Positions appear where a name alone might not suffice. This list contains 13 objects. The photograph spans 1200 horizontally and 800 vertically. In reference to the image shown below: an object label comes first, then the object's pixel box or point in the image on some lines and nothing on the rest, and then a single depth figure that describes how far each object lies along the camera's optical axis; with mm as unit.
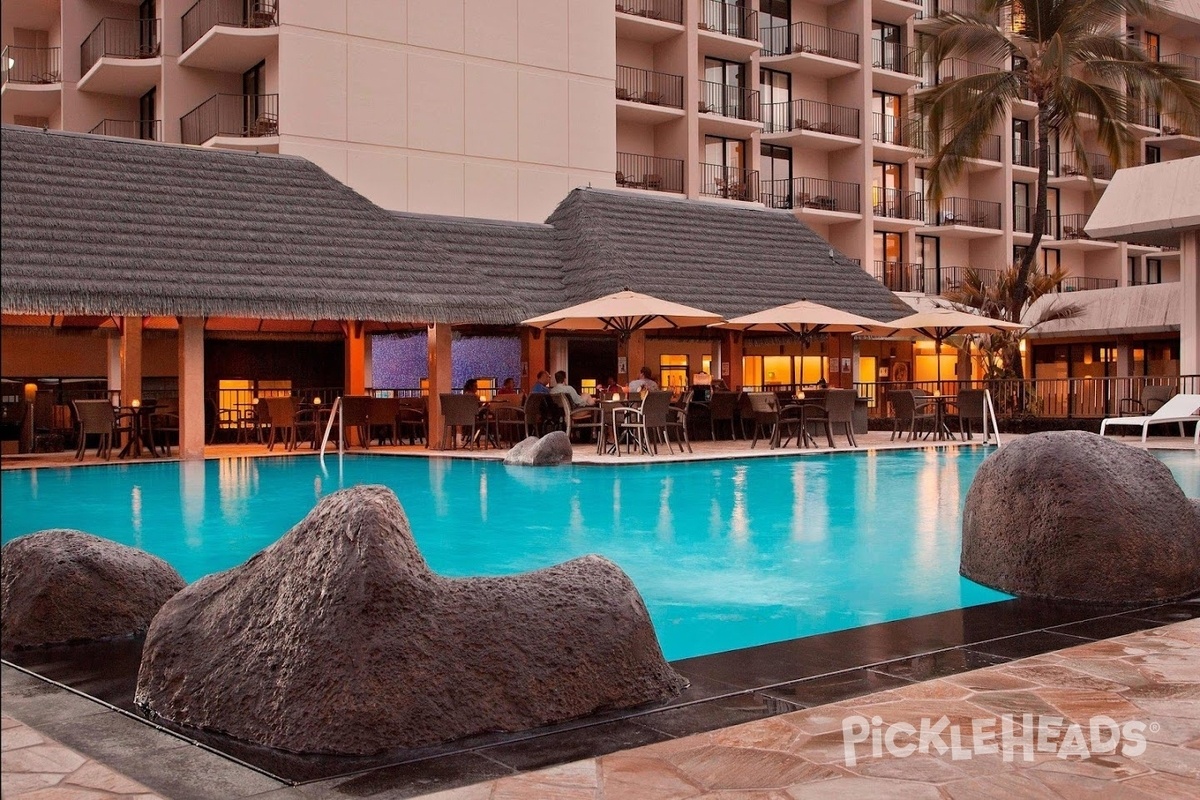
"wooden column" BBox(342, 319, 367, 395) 22422
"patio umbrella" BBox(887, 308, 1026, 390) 22031
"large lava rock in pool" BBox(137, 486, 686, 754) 3766
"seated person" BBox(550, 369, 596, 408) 20531
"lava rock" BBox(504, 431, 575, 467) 17141
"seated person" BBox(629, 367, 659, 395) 20316
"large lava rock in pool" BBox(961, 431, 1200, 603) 6374
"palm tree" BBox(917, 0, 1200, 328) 27125
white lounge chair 17016
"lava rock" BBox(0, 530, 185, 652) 5508
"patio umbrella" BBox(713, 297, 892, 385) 20953
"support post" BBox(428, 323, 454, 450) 21281
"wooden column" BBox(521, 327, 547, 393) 23547
